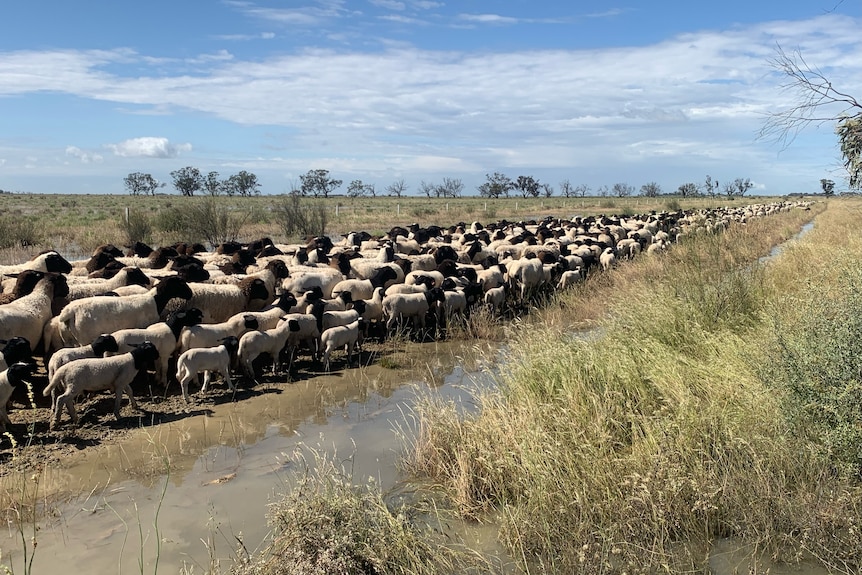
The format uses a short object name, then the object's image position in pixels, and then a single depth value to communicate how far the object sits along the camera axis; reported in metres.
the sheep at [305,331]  10.19
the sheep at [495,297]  13.88
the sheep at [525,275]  15.57
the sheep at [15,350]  7.47
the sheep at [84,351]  7.63
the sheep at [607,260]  19.06
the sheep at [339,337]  10.12
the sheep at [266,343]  9.34
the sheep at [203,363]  8.40
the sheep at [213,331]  9.02
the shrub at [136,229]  27.50
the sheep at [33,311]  8.70
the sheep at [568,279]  16.03
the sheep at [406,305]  12.02
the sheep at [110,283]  10.25
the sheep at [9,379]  6.81
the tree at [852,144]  8.29
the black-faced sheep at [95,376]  7.27
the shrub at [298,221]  30.88
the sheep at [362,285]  12.52
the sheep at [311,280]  12.52
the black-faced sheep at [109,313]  8.92
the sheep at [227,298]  10.76
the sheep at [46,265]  11.63
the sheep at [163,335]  8.36
